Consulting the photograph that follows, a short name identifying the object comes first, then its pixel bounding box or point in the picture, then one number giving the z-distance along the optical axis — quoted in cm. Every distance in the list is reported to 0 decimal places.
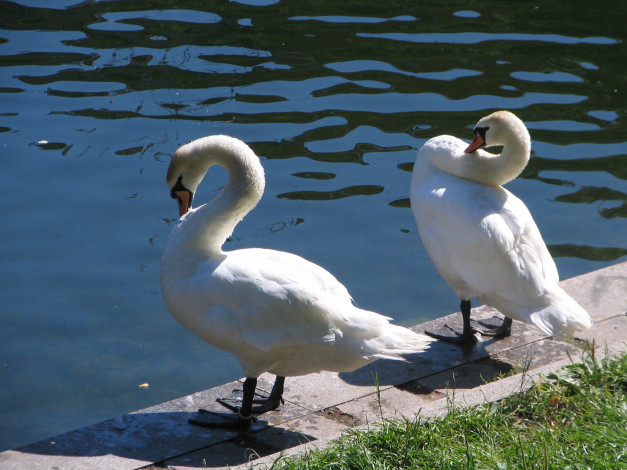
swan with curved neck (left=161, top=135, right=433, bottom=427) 814
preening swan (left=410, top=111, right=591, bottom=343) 929
